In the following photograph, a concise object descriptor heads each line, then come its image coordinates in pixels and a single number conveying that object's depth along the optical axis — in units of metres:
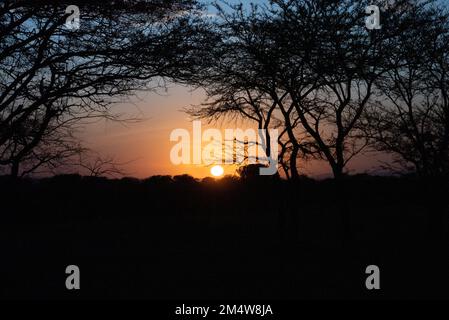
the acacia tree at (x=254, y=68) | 15.27
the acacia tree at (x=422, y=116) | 18.70
